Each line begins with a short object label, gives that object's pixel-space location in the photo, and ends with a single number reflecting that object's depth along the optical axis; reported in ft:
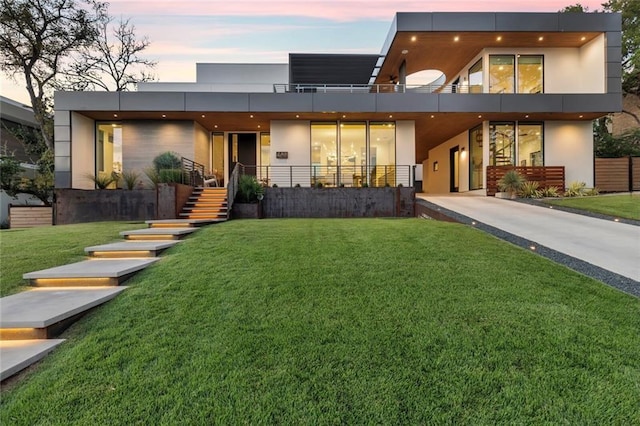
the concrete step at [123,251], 17.78
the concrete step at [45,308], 9.44
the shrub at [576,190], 43.42
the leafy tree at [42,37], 50.75
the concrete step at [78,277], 13.37
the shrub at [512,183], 41.61
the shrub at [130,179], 39.27
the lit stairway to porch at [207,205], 32.37
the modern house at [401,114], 42.09
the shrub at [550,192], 42.91
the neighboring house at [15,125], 63.22
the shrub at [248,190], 36.04
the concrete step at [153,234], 22.28
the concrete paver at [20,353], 7.89
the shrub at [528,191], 41.98
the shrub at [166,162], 43.29
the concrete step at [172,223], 26.92
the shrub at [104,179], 40.22
